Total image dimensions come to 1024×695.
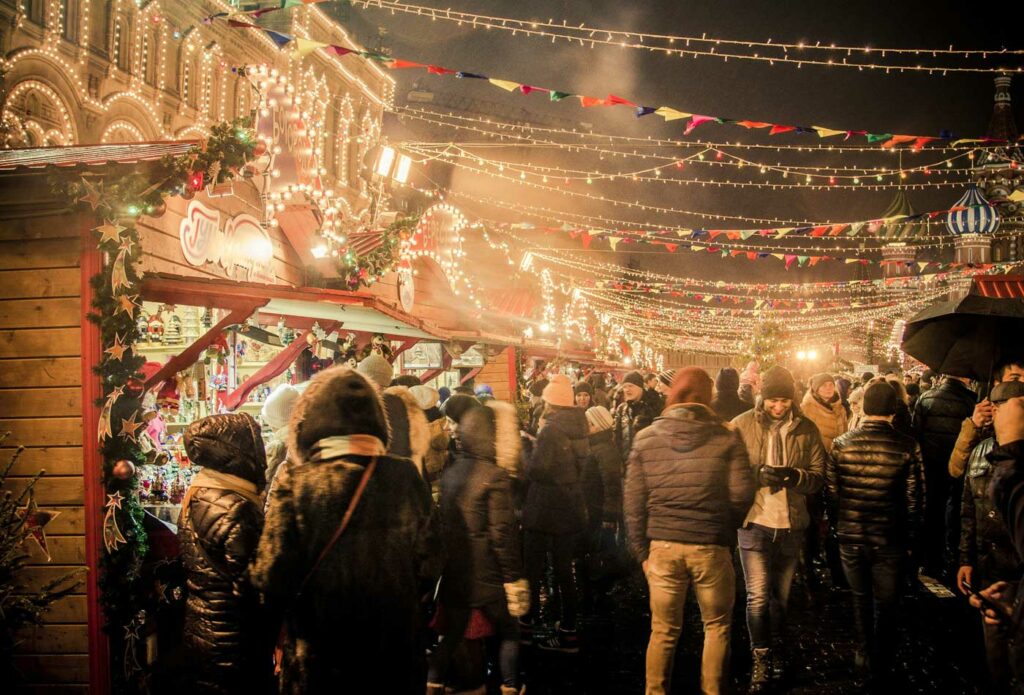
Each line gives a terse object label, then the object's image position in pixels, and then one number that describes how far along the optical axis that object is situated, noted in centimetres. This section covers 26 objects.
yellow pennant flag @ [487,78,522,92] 923
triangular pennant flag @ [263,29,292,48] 758
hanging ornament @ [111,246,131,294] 488
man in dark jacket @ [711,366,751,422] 757
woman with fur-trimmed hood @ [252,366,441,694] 281
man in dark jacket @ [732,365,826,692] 526
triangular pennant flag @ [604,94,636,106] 1003
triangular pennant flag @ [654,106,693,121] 1023
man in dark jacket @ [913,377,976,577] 720
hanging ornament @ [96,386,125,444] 478
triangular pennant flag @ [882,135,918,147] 1111
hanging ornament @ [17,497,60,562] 443
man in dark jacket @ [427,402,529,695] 443
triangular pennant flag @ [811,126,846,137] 1095
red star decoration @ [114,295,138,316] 490
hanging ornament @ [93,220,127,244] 484
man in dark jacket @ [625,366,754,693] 438
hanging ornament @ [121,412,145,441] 492
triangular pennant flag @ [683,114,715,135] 1042
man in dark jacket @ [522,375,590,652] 615
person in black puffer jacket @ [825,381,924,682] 507
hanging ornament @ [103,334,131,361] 486
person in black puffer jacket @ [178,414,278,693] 353
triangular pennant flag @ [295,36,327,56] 765
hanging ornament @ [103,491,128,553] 476
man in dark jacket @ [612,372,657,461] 918
